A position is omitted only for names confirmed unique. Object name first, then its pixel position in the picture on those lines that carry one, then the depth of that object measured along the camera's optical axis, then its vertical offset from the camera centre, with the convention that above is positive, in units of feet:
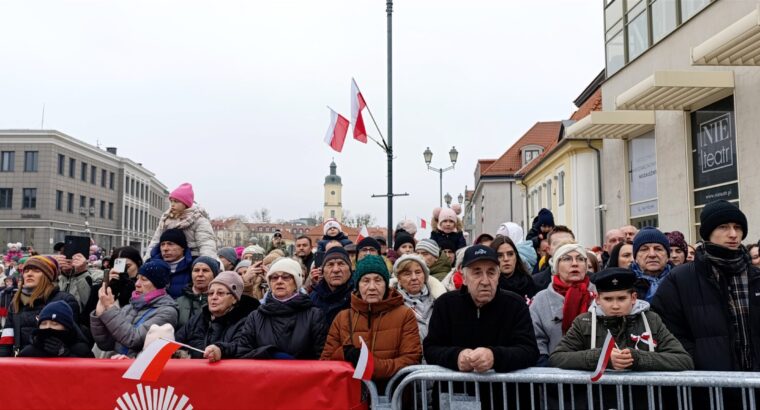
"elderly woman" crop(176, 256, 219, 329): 16.08 -0.91
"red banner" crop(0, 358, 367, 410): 11.69 -2.76
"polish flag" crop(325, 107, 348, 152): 43.01 +9.80
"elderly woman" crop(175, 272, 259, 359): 14.30 -1.55
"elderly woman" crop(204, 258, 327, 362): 13.28 -1.80
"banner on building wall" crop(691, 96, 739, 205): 41.09 +8.27
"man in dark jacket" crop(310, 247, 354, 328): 16.28 -0.81
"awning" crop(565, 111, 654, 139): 53.98 +13.48
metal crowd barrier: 9.92 -2.54
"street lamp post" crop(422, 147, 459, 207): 74.02 +13.43
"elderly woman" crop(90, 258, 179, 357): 14.20 -1.49
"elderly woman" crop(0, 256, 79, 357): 15.92 -1.20
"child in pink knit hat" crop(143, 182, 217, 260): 20.80 +1.26
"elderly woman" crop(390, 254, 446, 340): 16.22 -0.75
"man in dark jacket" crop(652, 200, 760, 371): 11.14 -0.86
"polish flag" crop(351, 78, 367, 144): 44.50 +11.60
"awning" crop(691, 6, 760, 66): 31.59 +12.85
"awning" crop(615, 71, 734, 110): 40.45 +12.75
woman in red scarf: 13.50 -1.04
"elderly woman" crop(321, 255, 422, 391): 12.55 -1.60
